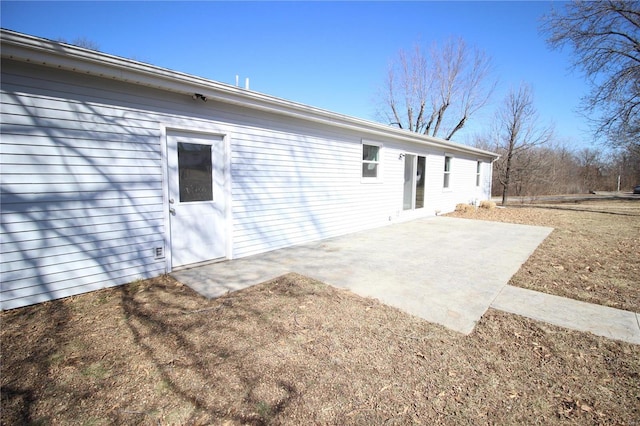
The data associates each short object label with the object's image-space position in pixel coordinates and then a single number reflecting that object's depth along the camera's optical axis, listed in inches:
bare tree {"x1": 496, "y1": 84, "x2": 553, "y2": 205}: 698.8
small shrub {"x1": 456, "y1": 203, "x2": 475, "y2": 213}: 501.0
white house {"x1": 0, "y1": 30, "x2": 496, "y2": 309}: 129.0
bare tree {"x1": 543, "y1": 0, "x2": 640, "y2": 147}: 465.5
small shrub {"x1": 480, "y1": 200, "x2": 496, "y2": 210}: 565.0
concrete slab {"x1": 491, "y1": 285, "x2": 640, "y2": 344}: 115.9
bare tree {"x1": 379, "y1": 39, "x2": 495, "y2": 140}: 799.7
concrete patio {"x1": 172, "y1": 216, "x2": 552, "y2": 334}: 141.6
